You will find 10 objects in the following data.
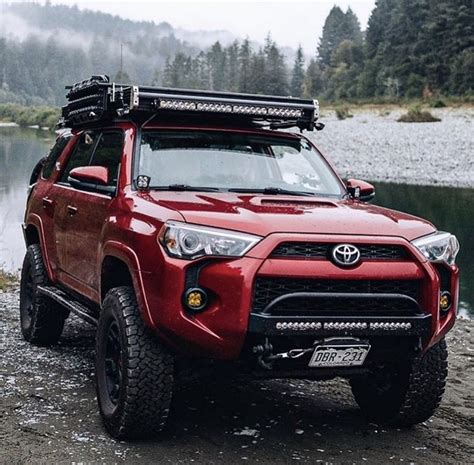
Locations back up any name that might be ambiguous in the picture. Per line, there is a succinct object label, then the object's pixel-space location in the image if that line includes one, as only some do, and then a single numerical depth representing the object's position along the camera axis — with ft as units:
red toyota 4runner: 14.94
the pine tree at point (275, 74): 384.06
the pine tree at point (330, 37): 483.92
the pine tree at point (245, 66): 393.09
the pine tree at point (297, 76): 463.13
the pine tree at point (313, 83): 392.47
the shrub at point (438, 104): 178.24
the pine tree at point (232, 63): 508.16
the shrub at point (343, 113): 173.47
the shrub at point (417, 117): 154.73
